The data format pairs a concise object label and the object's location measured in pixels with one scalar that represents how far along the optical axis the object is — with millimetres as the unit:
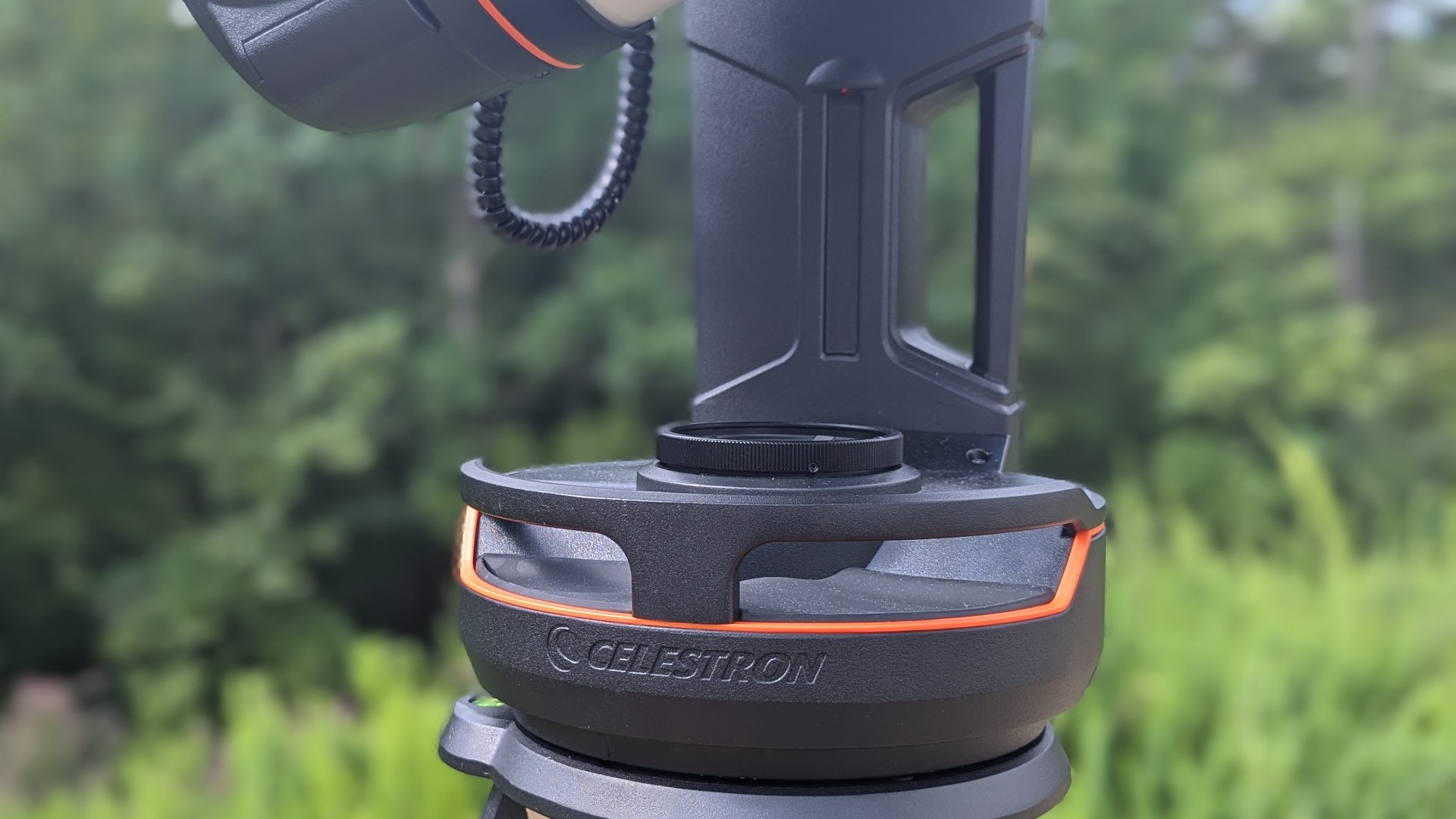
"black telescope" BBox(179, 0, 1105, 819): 468
